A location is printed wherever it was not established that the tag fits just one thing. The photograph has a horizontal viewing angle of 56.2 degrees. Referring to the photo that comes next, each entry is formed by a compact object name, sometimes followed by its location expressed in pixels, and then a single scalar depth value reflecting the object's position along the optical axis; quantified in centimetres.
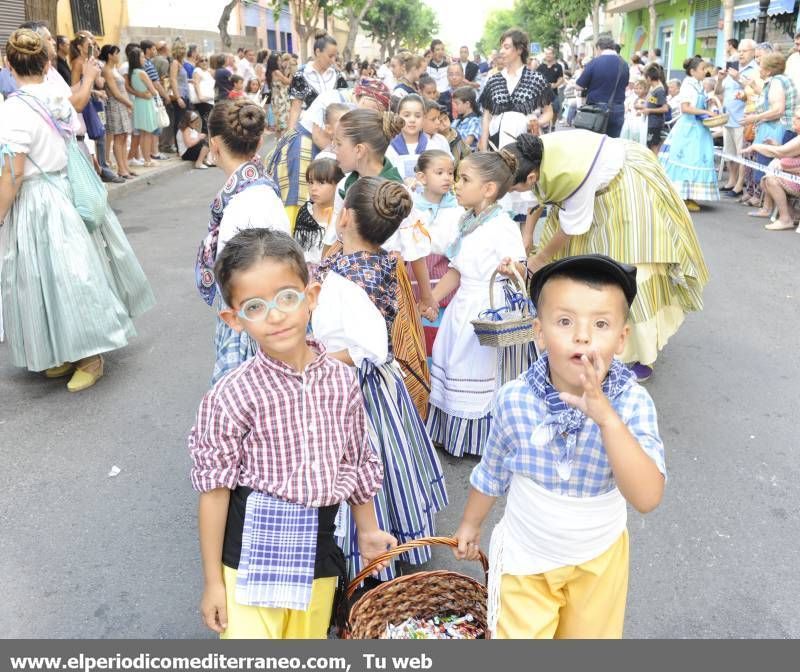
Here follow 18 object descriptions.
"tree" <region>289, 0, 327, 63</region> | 3278
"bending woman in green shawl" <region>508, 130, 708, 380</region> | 379
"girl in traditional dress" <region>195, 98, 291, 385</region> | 286
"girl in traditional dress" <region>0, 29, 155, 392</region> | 403
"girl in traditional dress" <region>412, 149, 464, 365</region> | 430
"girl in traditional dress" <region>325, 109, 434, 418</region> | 348
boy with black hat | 172
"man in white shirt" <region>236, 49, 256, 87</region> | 1839
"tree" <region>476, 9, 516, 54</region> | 9370
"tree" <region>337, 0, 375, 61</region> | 3668
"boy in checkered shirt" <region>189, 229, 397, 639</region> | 188
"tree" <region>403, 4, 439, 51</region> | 6681
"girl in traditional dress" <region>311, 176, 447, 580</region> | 258
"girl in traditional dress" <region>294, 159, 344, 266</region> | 405
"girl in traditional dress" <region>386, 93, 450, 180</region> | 558
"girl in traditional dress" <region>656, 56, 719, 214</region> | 945
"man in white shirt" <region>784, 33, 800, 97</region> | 949
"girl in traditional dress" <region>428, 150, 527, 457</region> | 361
